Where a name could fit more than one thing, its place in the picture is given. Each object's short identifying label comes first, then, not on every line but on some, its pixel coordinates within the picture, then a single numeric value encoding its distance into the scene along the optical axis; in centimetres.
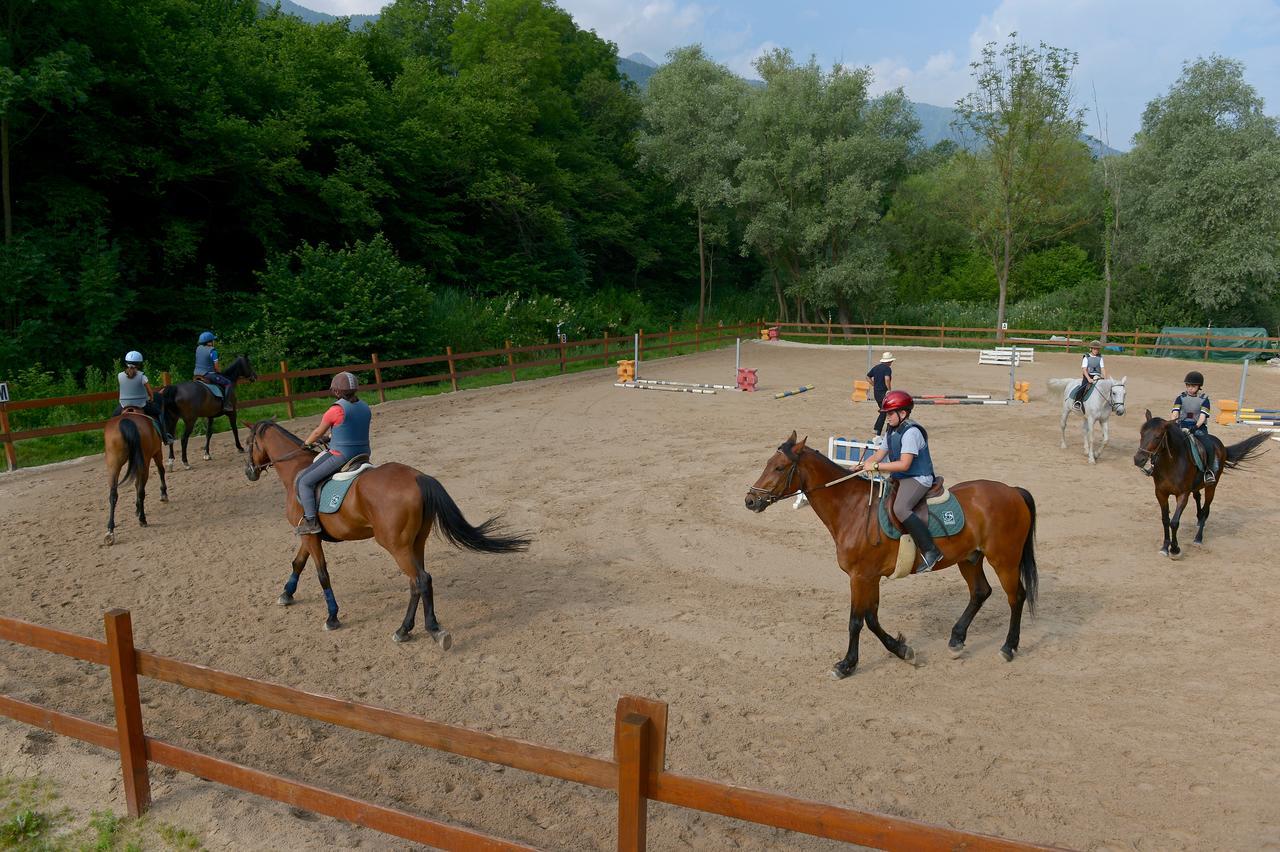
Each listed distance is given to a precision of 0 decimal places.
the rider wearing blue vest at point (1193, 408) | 1016
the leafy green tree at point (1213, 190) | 3484
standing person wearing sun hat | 1593
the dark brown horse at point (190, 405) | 1323
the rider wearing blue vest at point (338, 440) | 723
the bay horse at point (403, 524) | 694
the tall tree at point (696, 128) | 4097
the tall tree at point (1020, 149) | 3941
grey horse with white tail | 1405
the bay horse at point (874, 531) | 654
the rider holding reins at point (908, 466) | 639
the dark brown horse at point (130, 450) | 1012
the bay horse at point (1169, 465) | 925
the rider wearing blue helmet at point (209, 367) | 1398
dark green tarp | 3256
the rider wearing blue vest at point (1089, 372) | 1456
